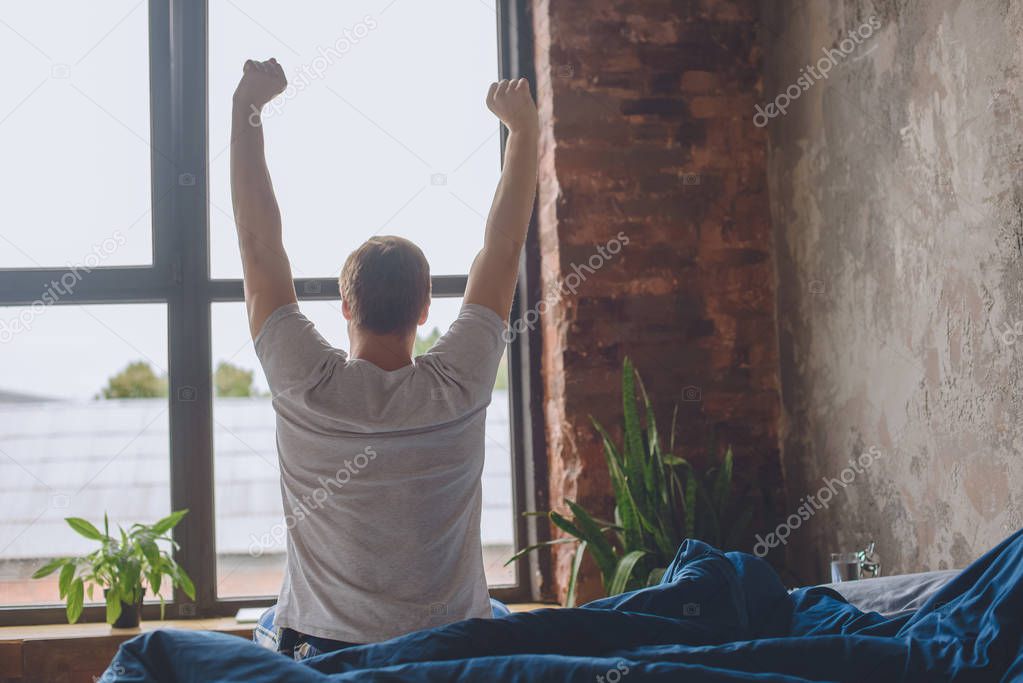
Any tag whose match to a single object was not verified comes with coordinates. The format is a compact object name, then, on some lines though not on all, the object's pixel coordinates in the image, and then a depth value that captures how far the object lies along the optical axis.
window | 3.50
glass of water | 2.50
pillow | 1.79
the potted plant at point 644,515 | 3.06
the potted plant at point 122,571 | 3.15
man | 1.44
